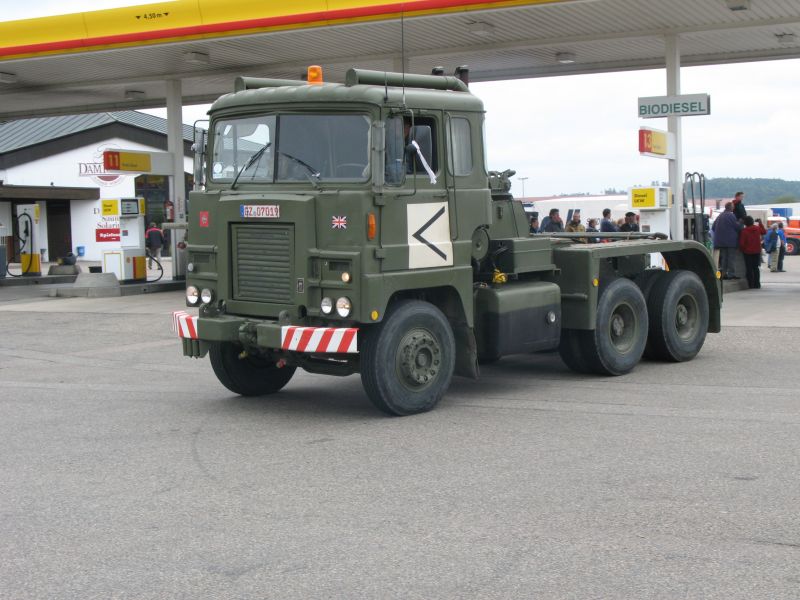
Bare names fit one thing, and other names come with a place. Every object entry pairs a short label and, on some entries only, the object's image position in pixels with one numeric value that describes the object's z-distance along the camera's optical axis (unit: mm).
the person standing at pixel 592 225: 29459
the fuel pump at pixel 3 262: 28172
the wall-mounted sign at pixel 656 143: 18562
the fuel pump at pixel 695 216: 21141
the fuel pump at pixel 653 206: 20141
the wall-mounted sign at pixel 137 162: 22453
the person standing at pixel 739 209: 22750
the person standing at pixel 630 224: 23719
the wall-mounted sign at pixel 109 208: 23469
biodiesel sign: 19391
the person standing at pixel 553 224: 22628
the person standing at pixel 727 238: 22234
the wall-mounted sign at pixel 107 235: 23812
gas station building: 44125
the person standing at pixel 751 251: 21688
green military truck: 8438
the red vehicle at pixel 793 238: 43906
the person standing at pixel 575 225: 22744
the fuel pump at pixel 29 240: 30016
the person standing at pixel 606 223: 25673
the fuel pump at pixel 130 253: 23922
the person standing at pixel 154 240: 36094
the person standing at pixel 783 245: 29288
